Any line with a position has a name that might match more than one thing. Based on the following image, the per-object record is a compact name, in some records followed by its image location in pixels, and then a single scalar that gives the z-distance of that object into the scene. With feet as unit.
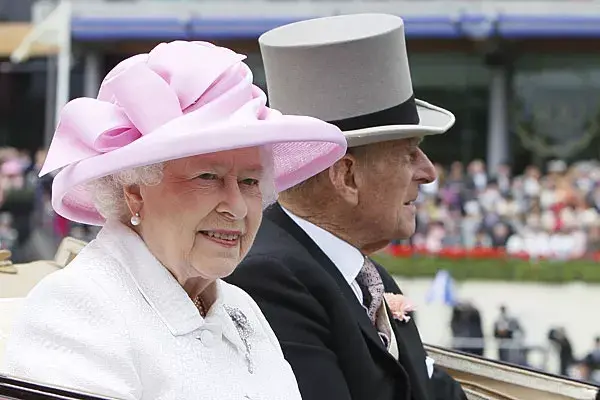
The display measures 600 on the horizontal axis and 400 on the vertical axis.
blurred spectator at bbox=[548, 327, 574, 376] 52.95
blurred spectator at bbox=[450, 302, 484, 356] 55.43
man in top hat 13.97
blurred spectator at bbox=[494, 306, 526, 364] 54.91
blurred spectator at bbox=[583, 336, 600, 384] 50.75
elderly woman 9.53
